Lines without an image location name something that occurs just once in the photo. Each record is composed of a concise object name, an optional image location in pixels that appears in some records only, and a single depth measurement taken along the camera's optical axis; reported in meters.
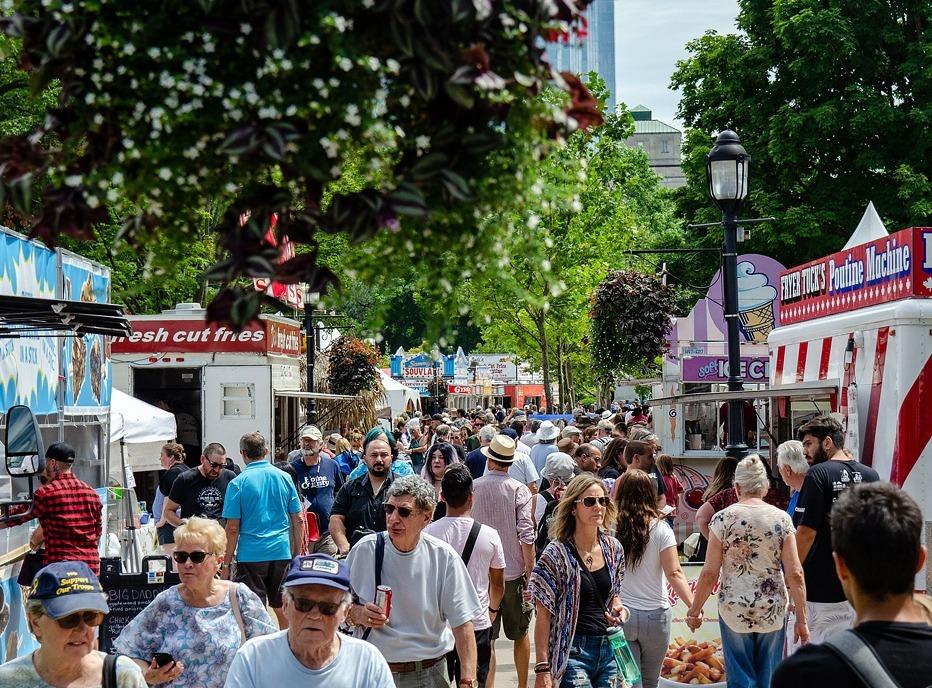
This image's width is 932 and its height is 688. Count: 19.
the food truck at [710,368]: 20.02
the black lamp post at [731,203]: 12.84
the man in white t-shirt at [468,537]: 7.97
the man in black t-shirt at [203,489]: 11.84
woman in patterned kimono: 6.82
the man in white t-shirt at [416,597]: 6.38
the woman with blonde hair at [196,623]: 5.56
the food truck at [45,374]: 7.59
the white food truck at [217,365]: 22.77
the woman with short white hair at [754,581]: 7.83
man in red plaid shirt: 9.52
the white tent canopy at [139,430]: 17.64
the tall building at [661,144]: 146.38
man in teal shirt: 10.43
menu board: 8.13
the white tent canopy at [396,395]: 44.75
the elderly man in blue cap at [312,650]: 4.57
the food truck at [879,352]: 10.87
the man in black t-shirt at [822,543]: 8.20
